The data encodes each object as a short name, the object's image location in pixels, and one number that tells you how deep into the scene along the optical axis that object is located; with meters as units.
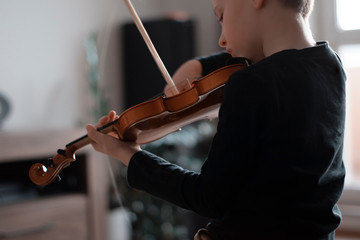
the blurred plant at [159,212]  2.56
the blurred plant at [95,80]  2.65
